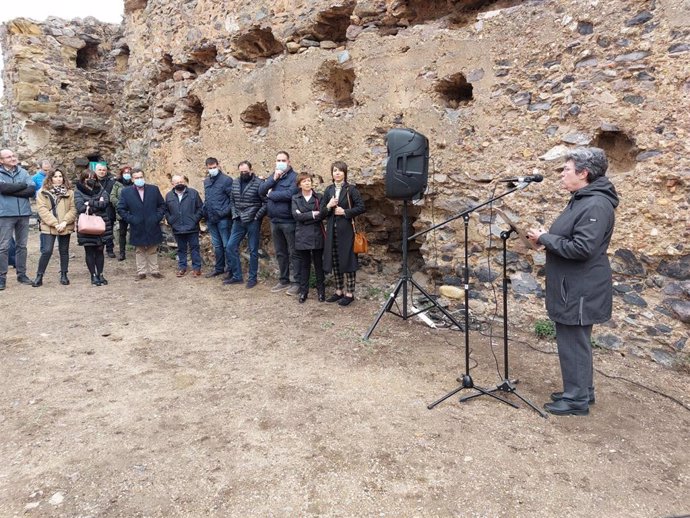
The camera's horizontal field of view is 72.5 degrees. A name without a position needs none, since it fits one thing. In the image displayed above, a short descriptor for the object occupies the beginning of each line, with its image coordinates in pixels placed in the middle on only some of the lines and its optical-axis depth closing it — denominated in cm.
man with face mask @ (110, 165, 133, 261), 772
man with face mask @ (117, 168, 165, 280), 653
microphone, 294
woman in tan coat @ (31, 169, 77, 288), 603
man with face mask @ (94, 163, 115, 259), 696
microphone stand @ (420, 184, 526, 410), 315
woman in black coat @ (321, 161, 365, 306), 509
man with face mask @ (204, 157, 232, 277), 646
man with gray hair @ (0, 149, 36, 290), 589
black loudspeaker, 418
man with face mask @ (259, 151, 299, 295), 571
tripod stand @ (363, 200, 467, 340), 423
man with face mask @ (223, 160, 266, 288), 609
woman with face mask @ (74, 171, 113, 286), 621
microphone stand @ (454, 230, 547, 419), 305
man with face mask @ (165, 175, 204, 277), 679
